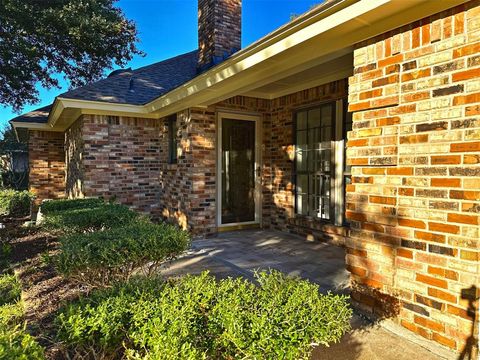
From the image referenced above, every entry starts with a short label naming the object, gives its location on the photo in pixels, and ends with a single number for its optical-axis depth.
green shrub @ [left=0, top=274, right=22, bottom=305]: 3.36
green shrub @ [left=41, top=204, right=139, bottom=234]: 3.83
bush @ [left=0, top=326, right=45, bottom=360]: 1.12
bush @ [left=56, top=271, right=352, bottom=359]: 1.34
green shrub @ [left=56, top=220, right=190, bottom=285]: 2.44
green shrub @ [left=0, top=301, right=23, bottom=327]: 2.49
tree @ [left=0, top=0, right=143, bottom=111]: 9.14
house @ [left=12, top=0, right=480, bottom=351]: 2.11
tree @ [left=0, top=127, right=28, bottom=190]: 13.73
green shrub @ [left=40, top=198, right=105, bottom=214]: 4.95
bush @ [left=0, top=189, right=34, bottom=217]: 9.31
